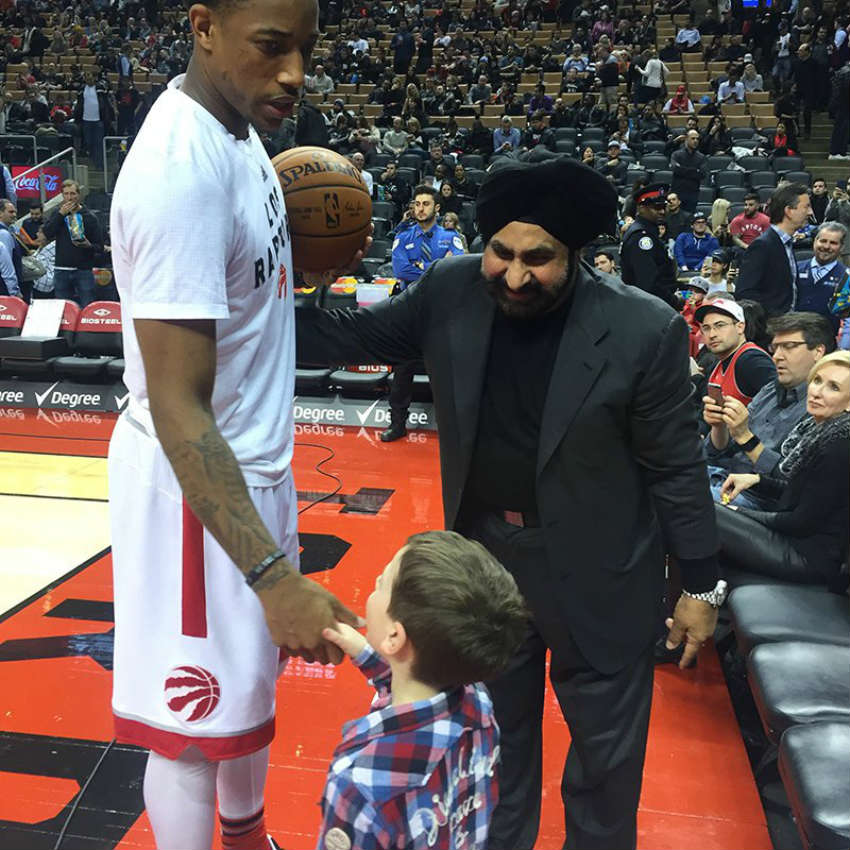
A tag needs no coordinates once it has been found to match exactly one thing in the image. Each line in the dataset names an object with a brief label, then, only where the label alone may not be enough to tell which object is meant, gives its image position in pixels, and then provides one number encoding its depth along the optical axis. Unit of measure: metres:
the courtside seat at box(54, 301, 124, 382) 8.10
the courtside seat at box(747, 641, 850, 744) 2.56
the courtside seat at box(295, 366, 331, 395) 7.61
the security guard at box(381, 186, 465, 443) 7.16
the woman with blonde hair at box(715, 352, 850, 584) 3.32
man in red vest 4.61
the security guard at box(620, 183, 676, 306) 6.75
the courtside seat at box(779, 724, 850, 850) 2.05
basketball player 1.50
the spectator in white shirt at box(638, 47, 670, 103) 15.31
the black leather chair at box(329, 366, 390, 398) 7.55
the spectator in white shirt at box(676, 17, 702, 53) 17.00
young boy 1.53
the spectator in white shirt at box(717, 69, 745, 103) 15.22
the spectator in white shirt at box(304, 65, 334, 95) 17.53
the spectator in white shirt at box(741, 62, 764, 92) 15.43
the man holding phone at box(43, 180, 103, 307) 9.62
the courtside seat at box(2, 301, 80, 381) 7.98
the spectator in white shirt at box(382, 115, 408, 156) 15.07
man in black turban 1.91
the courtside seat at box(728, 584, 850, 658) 3.03
